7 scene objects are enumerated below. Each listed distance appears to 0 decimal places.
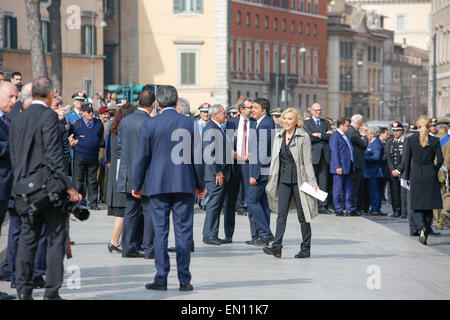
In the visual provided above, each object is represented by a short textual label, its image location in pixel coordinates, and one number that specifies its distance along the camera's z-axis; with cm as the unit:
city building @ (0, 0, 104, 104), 5478
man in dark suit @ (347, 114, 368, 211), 2203
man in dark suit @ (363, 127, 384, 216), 2238
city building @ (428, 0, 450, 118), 7556
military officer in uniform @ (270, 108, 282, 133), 2259
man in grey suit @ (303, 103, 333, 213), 2175
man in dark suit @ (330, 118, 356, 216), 2134
